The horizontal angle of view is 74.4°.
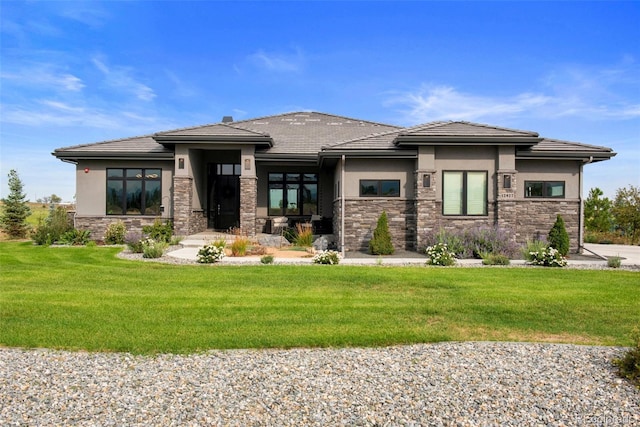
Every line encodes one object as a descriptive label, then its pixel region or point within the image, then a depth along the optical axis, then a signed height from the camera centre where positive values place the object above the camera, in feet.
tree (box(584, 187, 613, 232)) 67.26 +0.60
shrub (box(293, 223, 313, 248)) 48.64 -3.03
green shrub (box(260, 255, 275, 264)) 36.24 -4.10
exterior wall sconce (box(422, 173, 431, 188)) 45.73 +3.57
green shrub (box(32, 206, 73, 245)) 52.06 -2.28
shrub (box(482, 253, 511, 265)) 37.52 -4.06
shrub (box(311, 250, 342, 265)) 36.81 -3.97
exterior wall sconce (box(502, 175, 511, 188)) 46.03 +3.69
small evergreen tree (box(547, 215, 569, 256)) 43.57 -2.35
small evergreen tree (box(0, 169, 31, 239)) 64.23 -0.33
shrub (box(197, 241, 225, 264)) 36.40 -3.72
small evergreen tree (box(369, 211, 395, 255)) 43.98 -2.78
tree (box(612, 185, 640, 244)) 63.36 +0.76
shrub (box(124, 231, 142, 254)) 42.83 -3.26
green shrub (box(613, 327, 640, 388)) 12.67 -4.65
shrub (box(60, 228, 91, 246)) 51.49 -3.40
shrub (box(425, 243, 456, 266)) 36.68 -3.71
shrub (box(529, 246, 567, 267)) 36.38 -3.78
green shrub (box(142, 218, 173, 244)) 46.95 -2.36
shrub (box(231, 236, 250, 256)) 41.22 -3.52
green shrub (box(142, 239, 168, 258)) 39.17 -3.61
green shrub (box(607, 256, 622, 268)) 36.04 -4.03
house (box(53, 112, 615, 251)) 46.16 +4.11
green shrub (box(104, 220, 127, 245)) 52.47 -2.91
